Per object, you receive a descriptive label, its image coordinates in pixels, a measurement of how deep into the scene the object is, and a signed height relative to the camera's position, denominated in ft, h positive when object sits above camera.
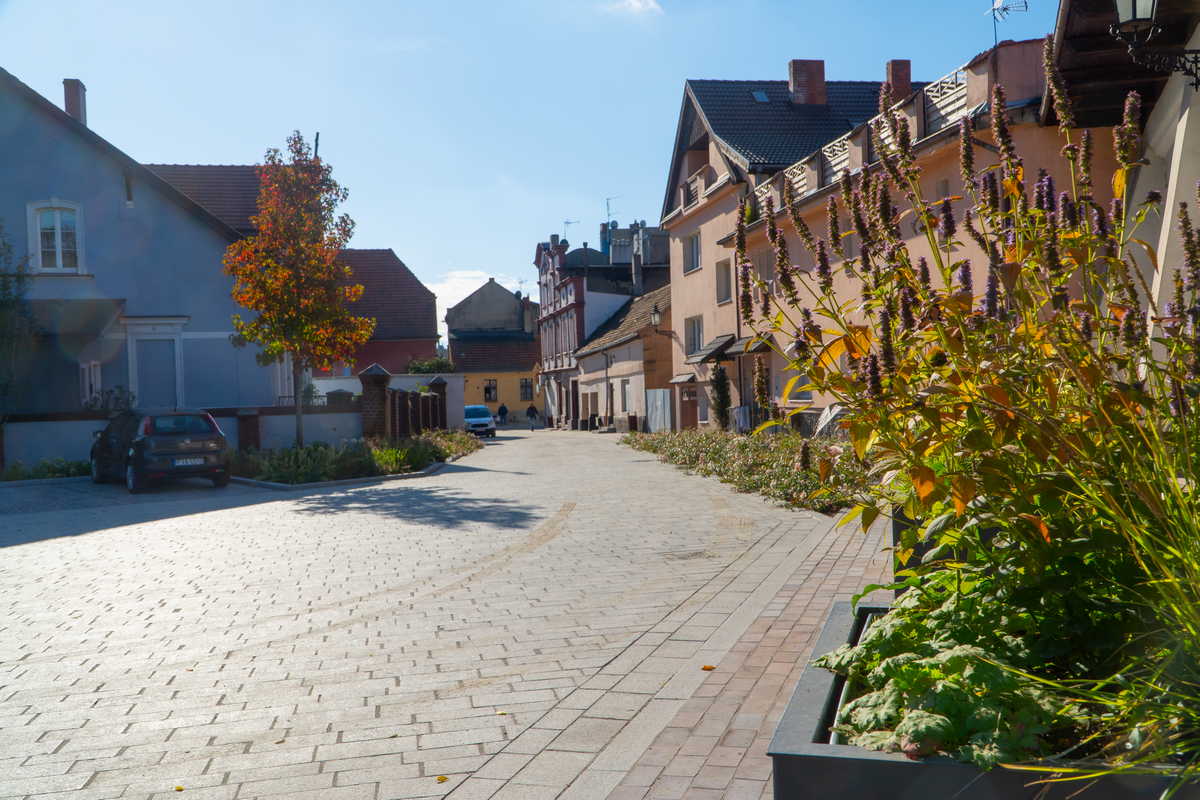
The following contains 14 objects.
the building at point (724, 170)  101.60 +24.55
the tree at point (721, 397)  100.48 +0.54
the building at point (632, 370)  135.85 +5.54
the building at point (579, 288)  193.77 +23.74
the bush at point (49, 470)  66.90 -3.21
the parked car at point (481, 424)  143.74 -2.02
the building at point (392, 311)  169.99 +17.65
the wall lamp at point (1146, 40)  18.39 +7.32
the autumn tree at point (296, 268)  74.59 +11.22
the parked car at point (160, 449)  59.36 -1.80
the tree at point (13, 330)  73.56 +7.13
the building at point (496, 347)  240.12 +15.35
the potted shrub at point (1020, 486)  7.85 -0.88
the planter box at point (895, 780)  7.17 -2.93
